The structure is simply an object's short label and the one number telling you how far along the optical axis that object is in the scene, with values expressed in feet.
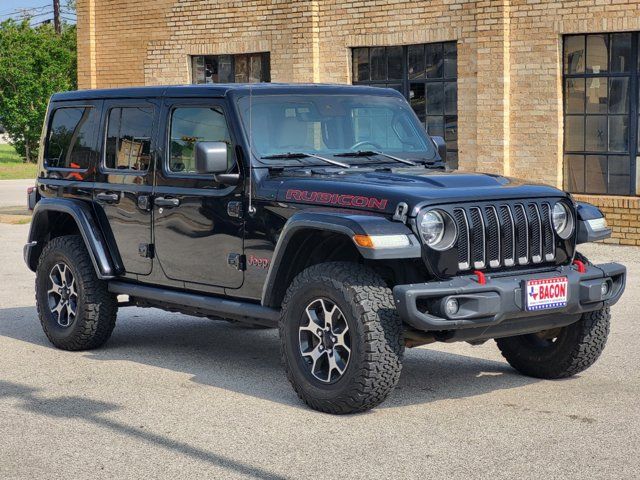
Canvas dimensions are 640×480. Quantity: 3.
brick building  52.49
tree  137.28
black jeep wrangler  22.35
